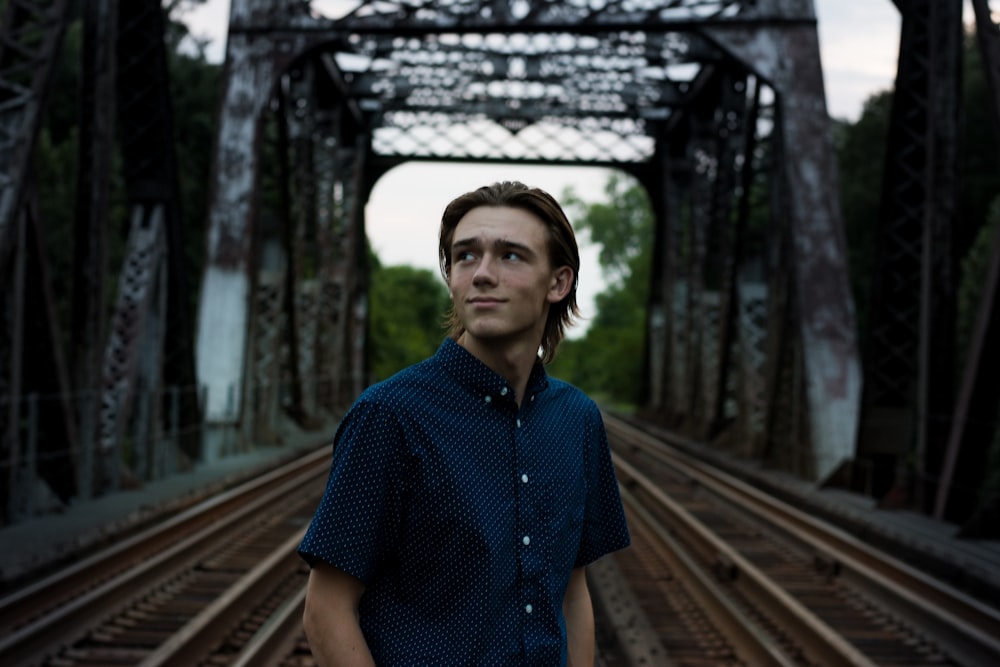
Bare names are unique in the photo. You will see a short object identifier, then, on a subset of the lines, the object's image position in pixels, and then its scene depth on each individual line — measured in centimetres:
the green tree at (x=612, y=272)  6600
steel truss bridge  952
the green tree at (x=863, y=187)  3369
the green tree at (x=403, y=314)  5838
